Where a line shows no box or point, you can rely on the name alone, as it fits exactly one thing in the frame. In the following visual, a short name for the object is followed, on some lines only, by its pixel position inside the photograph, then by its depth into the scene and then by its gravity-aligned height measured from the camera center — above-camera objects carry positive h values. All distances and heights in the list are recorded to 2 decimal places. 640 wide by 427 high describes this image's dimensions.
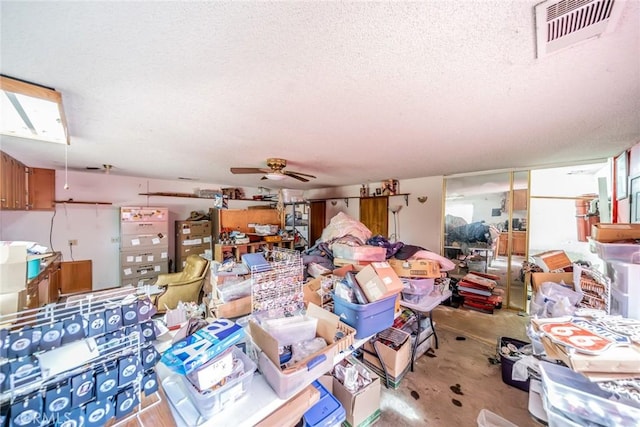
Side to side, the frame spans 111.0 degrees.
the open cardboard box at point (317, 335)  0.92 -0.61
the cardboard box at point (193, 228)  4.54 -0.35
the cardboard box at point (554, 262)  2.29 -0.54
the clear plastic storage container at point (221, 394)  0.78 -0.68
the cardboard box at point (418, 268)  2.20 -0.58
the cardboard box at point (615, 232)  1.58 -0.16
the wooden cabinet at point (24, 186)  2.57 +0.38
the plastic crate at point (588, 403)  0.89 -0.85
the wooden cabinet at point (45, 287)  2.17 -0.88
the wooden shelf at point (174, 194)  4.66 +0.39
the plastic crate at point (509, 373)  1.86 -1.43
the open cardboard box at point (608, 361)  0.87 -0.61
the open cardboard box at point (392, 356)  1.86 -1.28
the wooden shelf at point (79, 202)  3.79 +0.19
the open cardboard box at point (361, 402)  1.45 -1.30
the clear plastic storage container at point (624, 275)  1.31 -0.40
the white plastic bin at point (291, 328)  1.15 -0.62
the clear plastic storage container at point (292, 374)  0.90 -0.71
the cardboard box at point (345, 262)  2.38 -0.56
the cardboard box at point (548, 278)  2.09 -0.66
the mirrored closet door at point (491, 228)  3.48 -0.29
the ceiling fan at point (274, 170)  2.63 +0.52
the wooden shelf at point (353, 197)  4.55 +0.34
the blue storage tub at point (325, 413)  1.22 -1.17
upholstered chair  2.79 -1.00
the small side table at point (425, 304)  2.02 -0.88
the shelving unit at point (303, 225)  5.89 -0.36
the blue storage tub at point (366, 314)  1.33 -0.66
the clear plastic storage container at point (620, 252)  1.46 -0.28
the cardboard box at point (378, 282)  1.42 -0.47
